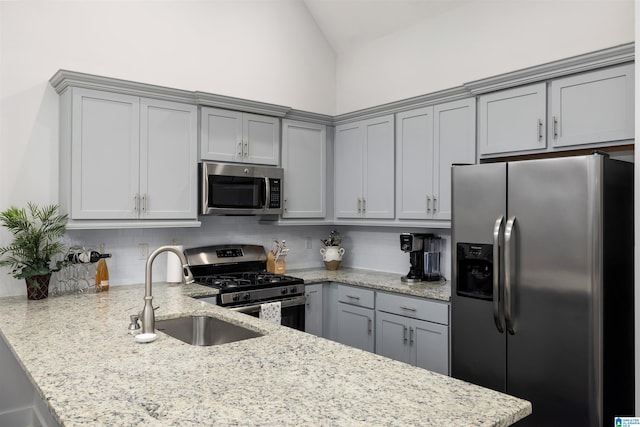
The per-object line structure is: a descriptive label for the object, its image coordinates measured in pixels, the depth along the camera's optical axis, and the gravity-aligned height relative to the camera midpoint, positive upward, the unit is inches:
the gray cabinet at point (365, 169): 157.4 +15.9
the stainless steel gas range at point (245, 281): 135.9 -19.3
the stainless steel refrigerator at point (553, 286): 92.4 -13.8
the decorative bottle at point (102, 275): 131.0 -16.4
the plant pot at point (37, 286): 117.5 -17.3
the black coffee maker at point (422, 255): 145.1 -11.9
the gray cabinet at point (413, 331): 125.7 -31.1
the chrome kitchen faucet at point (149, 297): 80.1 -13.6
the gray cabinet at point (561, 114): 105.5 +24.2
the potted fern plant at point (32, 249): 117.2 -8.4
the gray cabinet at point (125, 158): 122.6 +15.0
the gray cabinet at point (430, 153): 136.1 +18.5
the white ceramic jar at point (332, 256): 175.5 -14.4
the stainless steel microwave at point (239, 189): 142.8 +8.0
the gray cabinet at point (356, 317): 146.1 -31.1
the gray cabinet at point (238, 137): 144.2 +24.2
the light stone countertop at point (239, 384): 49.7 -20.2
